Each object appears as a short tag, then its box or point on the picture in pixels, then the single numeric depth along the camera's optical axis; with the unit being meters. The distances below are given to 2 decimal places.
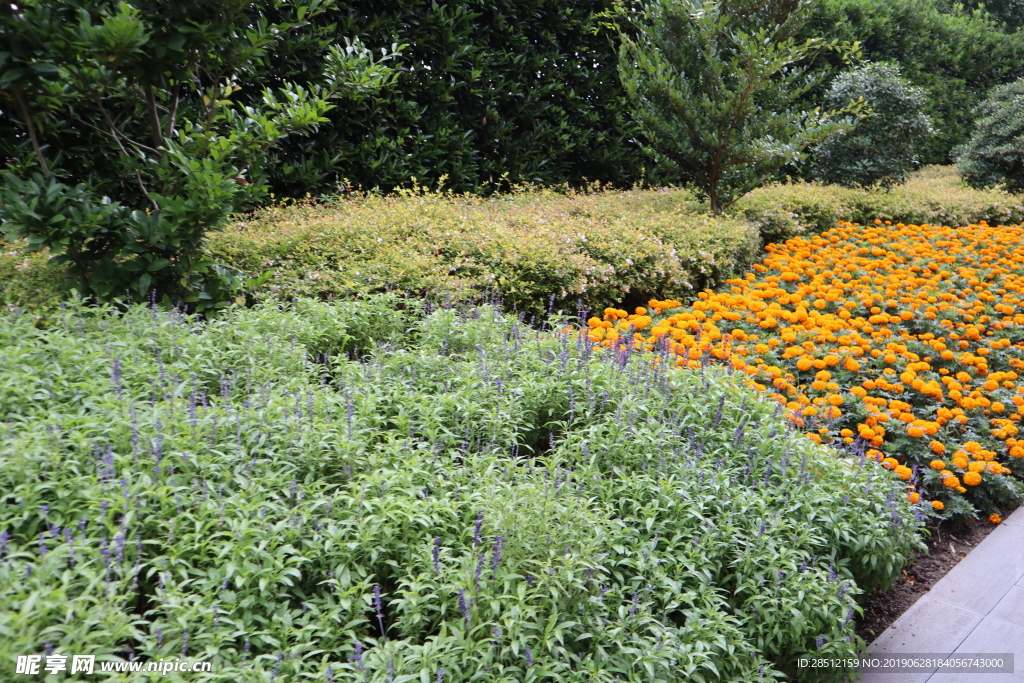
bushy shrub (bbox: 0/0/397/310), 3.82
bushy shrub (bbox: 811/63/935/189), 10.70
